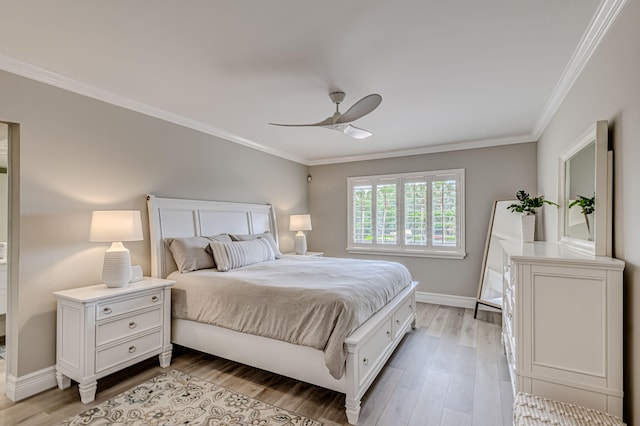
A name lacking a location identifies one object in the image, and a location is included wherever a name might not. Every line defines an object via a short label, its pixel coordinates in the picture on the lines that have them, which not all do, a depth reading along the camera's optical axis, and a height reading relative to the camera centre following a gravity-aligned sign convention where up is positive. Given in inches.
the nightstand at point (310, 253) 210.1 -27.7
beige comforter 87.7 -28.4
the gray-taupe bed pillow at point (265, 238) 159.0 -13.2
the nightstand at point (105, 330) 91.9 -38.4
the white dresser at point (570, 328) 64.3 -25.3
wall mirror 70.8 +6.2
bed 85.6 -39.5
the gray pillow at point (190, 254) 127.6 -17.3
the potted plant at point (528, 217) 125.2 -0.8
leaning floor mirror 163.9 -20.3
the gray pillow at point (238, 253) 131.1 -18.4
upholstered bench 60.2 -41.0
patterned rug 82.7 -56.3
